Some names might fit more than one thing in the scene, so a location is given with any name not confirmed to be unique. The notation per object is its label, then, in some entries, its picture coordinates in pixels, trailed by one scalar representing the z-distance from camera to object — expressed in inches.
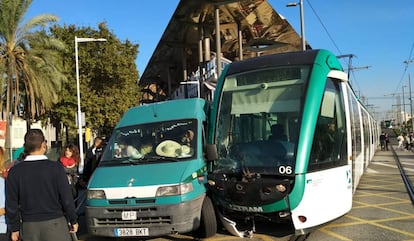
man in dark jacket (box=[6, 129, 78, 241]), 165.2
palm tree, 874.8
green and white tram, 256.7
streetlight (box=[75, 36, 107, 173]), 902.9
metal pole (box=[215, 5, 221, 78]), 1421.0
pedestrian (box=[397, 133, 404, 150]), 1529.3
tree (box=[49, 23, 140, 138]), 1220.5
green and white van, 261.7
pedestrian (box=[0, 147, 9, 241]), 194.7
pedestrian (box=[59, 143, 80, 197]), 355.9
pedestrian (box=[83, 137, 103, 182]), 424.5
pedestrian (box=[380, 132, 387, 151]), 1494.8
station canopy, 1557.6
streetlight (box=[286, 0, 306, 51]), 843.4
